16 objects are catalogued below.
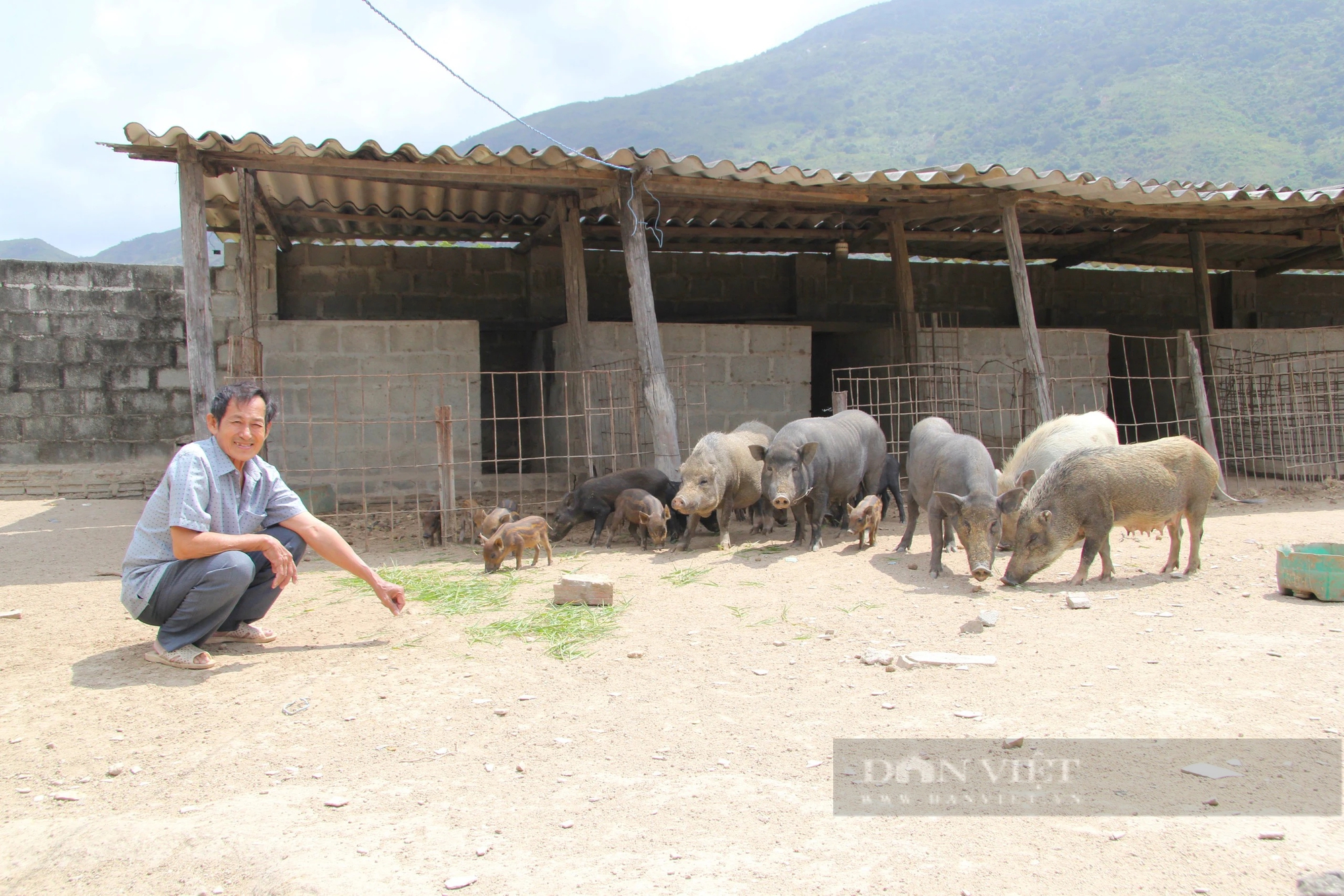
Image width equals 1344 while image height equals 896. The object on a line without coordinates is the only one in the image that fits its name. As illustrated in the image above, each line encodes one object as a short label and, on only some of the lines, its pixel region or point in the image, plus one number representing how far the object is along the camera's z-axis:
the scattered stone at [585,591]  5.48
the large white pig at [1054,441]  7.51
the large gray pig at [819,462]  7.30
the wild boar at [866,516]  7.17
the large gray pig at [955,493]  5.91
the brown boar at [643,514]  7.41
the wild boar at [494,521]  7.28
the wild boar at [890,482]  8.77
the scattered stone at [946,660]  4.23
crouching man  3.97
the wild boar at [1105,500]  5.98
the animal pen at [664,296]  8.16
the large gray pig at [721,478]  7.41
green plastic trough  5.20
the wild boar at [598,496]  7.98
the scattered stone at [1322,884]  2.27
